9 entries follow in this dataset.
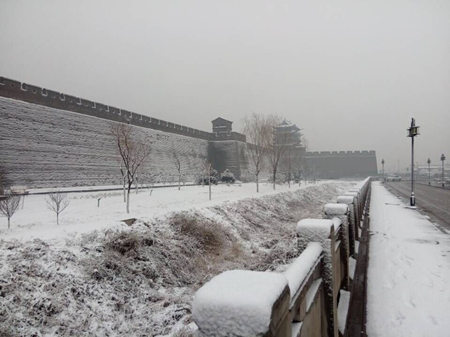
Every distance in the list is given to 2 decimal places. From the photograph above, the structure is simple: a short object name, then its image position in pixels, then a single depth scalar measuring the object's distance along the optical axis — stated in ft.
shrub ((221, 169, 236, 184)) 128.67
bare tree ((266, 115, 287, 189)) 109.09
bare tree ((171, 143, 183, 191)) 130.21
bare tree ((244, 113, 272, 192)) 111.34
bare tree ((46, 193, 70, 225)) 43.22
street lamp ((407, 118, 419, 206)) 54.86
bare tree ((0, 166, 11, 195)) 62.82
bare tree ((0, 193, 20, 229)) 30.54
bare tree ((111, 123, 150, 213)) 49.12
